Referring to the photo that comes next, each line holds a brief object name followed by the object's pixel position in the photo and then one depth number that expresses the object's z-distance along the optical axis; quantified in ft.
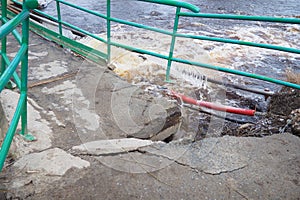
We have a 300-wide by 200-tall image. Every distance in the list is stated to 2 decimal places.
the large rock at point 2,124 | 6.62
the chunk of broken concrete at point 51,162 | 5.77
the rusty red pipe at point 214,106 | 11.30
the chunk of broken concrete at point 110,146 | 6.55
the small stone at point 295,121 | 8.04
